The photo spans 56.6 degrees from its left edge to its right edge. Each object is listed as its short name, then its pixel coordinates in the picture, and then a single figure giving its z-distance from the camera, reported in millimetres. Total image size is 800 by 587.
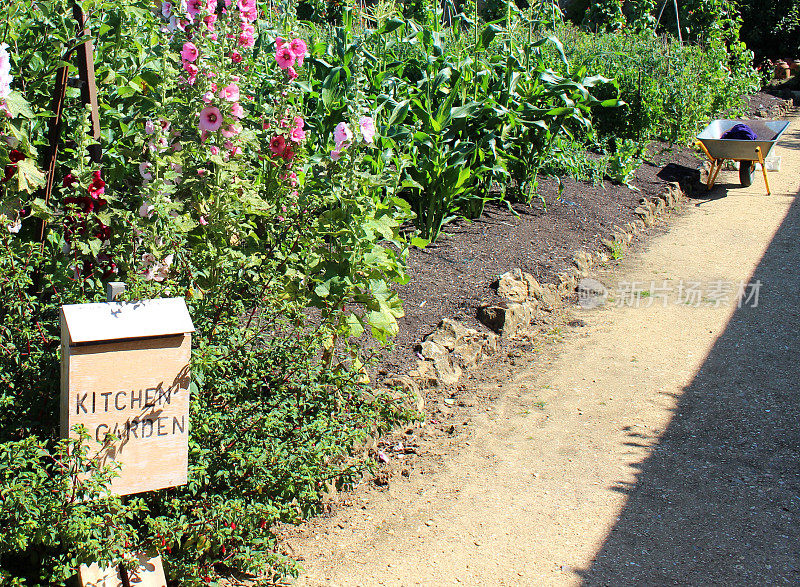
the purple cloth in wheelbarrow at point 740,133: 8344
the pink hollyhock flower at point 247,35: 2750
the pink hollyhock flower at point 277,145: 2867
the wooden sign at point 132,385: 1850
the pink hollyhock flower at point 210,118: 2516
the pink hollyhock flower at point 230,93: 2510
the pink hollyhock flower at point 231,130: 2578
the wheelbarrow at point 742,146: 8078
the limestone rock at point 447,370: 3877
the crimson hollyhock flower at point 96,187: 2344
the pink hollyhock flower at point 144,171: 2445
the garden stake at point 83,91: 2393
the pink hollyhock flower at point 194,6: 2613
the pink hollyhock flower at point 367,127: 2840
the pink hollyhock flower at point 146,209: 2344
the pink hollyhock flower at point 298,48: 2828
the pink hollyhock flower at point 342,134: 2838
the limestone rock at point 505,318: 4426
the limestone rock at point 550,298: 5016
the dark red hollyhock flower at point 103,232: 2430
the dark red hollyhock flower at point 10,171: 2304
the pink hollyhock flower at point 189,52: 2553
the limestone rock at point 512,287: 4658
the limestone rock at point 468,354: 4066
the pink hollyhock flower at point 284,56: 2838
